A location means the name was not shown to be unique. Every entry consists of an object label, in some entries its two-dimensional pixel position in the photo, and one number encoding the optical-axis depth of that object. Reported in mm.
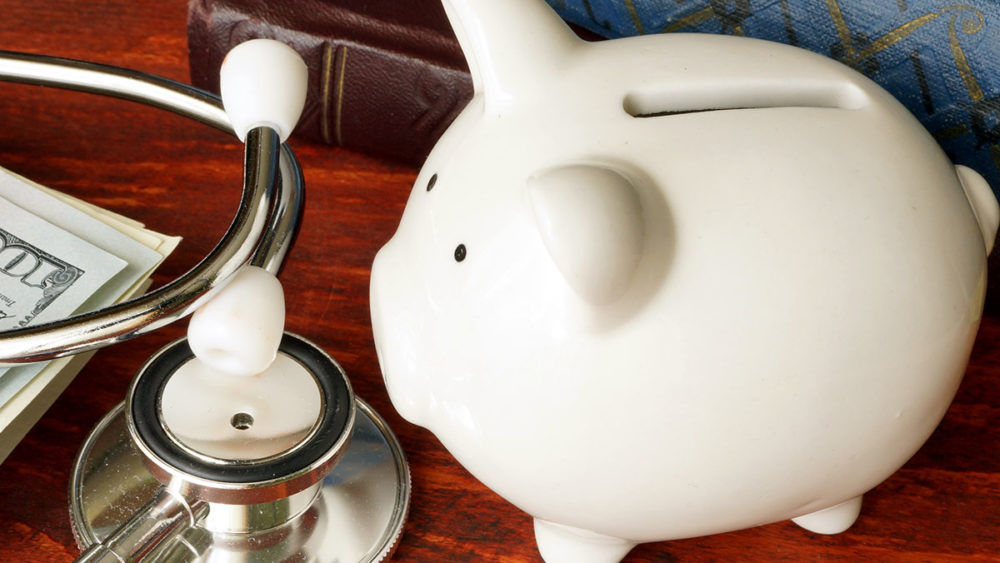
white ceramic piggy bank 213
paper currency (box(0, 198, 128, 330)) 262
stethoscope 223
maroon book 297
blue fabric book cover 267
